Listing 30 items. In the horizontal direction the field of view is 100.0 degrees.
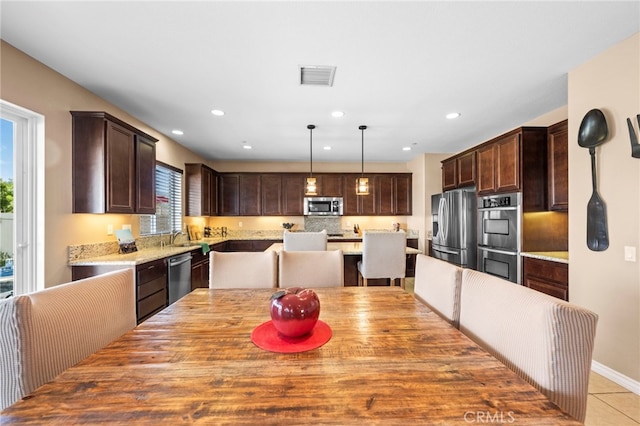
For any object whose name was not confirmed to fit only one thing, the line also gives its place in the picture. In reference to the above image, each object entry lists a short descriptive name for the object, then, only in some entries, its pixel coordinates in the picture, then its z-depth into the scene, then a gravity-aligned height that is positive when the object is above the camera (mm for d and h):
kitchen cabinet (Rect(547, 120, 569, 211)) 2666 +495
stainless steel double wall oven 2887 -241
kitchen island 3438 -636
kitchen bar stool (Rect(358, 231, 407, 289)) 3117 -458
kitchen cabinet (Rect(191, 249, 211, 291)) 3788 -817
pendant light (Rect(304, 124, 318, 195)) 3682 +418
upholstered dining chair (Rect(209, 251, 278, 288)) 1902 -397
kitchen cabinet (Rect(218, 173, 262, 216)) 5777 +445
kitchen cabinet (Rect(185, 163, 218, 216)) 4777 +476
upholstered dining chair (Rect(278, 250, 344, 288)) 1932 -399
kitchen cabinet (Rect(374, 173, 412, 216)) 5961 +451
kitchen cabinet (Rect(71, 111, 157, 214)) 2482 +501
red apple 1009 -376
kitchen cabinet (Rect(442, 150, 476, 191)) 3799 +664
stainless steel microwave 5840 +184
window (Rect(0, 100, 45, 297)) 2041 +105
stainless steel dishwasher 3089 -754
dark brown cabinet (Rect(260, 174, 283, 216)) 5824 +468
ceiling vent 2234 +1220
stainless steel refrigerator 3812 -197
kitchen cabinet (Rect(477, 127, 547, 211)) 2873 +529
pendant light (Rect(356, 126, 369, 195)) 3773 +416
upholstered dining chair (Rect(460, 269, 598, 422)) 777 -403
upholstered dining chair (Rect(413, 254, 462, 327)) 1307 -394
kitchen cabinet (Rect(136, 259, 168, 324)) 2520 -736
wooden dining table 631 -476
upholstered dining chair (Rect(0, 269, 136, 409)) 845 -416
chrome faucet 4155 -343
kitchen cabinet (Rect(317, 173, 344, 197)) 5898 +648
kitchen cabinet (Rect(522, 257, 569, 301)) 2381 -593
